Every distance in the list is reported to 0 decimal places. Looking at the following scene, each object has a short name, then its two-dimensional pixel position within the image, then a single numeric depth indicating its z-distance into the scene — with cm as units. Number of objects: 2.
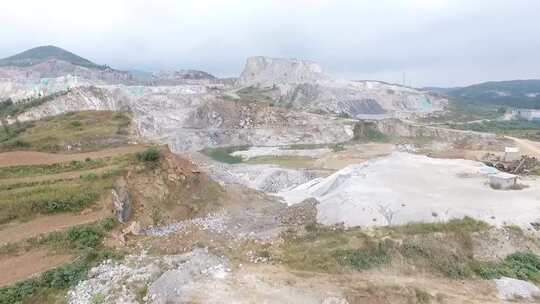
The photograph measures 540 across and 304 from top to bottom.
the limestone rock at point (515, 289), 1766
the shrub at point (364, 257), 1930
